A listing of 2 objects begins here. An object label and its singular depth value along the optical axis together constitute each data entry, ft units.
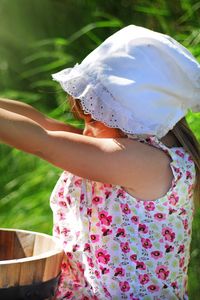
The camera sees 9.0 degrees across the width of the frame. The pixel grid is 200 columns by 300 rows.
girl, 12.42
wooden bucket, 11.39
